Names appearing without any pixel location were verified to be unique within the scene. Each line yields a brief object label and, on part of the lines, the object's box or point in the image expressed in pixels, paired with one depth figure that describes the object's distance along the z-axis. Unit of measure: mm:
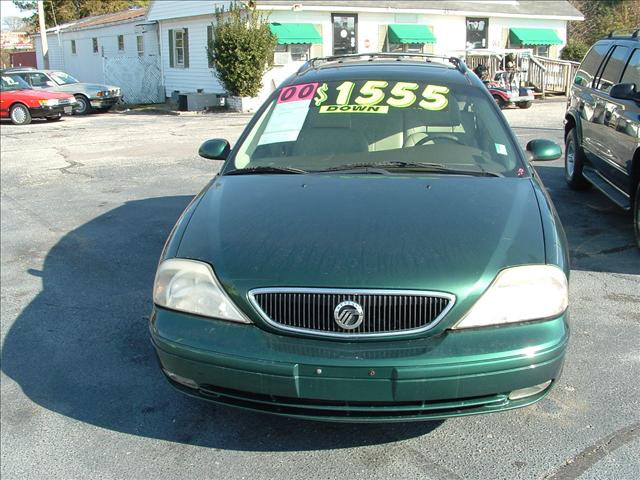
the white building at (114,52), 29109
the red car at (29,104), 20328
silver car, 22203
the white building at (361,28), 24453
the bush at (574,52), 28484
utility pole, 31359
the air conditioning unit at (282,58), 24812
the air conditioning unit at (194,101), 23625
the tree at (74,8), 47250
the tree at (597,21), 29148
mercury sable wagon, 2613
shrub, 21406
